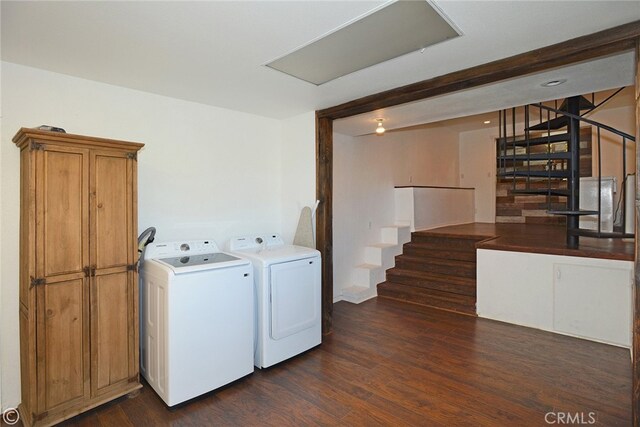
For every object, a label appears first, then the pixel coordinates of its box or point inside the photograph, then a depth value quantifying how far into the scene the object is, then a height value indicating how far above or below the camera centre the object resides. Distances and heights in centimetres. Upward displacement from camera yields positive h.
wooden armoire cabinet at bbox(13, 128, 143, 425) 194 -39
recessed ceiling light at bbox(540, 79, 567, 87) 256 +102
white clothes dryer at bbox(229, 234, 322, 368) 267 -75
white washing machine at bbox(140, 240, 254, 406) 217 -77
